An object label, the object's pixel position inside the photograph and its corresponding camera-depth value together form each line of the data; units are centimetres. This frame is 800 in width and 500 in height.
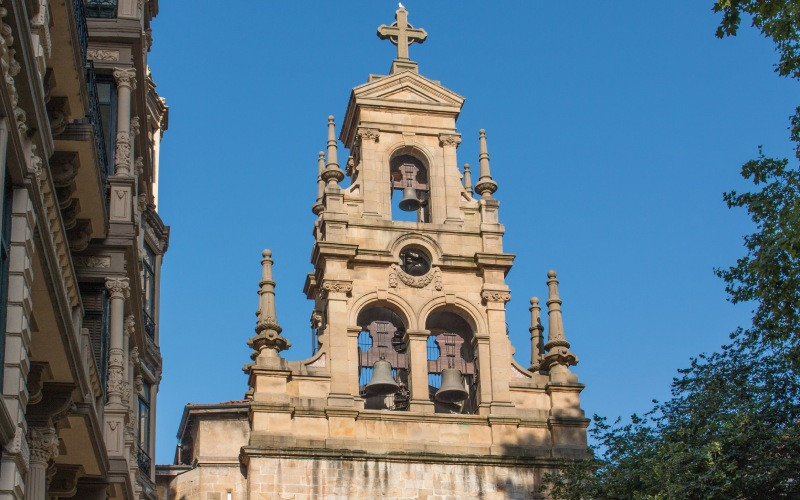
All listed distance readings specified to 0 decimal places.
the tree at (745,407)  2011
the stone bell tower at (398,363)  3019
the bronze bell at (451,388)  3141
